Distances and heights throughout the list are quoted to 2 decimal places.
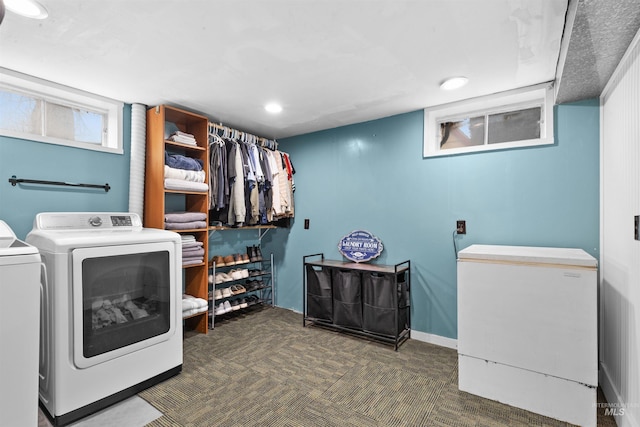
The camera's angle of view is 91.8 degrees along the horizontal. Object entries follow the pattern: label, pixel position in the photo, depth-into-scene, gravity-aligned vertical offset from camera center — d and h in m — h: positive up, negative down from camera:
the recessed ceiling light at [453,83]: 2.40 +1.05
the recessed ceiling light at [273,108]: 2.97 +1.04
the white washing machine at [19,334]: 1.38 -0.56
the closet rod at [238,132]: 3.38 +0.96
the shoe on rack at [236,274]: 3.59 -0.70
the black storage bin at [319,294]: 3.30 -0.86
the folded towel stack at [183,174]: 2.86 +0.38
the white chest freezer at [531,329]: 1.79 -0.72
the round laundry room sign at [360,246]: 3.33 -0.35
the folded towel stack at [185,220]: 2.89 -0.06
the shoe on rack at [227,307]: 3.45 -1.04
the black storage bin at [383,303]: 2.89 -0.85
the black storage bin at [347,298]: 3.10 -0.85
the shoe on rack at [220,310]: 3.38 -1.06
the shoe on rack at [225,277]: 3.48 -0.72
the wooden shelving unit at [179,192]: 2.87 +0.26
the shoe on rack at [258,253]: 3.97 -0.51
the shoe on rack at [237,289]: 3.62 -0.89
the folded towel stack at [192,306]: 2.92 -0.88
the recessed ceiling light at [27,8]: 1.53 +1.05
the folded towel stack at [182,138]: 2.99 +0.75
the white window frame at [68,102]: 2.33 +0.98
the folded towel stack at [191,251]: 2.98 -0.36
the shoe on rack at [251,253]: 3.92 -0.50
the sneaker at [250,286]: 3.78 -0.88
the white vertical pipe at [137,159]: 2.91 +0.52
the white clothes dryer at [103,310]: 1.81 -0.64
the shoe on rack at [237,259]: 3.66 -0.54
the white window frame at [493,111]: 2.50 +0.96
